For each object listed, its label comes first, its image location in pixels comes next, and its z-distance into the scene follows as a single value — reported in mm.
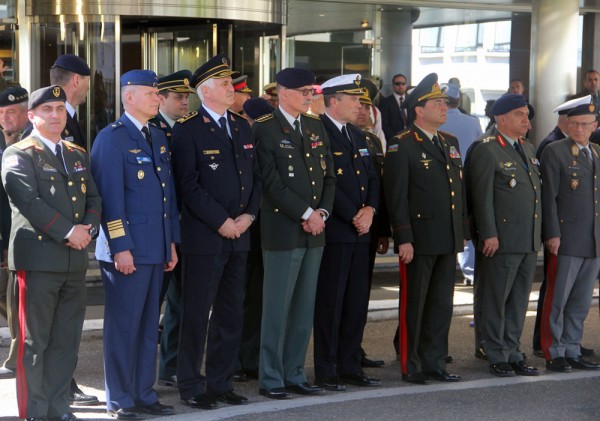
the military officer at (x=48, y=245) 6117
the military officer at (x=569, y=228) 8211
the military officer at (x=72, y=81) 6996
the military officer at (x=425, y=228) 7645
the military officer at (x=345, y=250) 7449
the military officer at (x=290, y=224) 7133
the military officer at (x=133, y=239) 6453
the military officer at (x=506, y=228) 7926
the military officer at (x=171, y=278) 7430
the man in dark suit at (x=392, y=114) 14361
